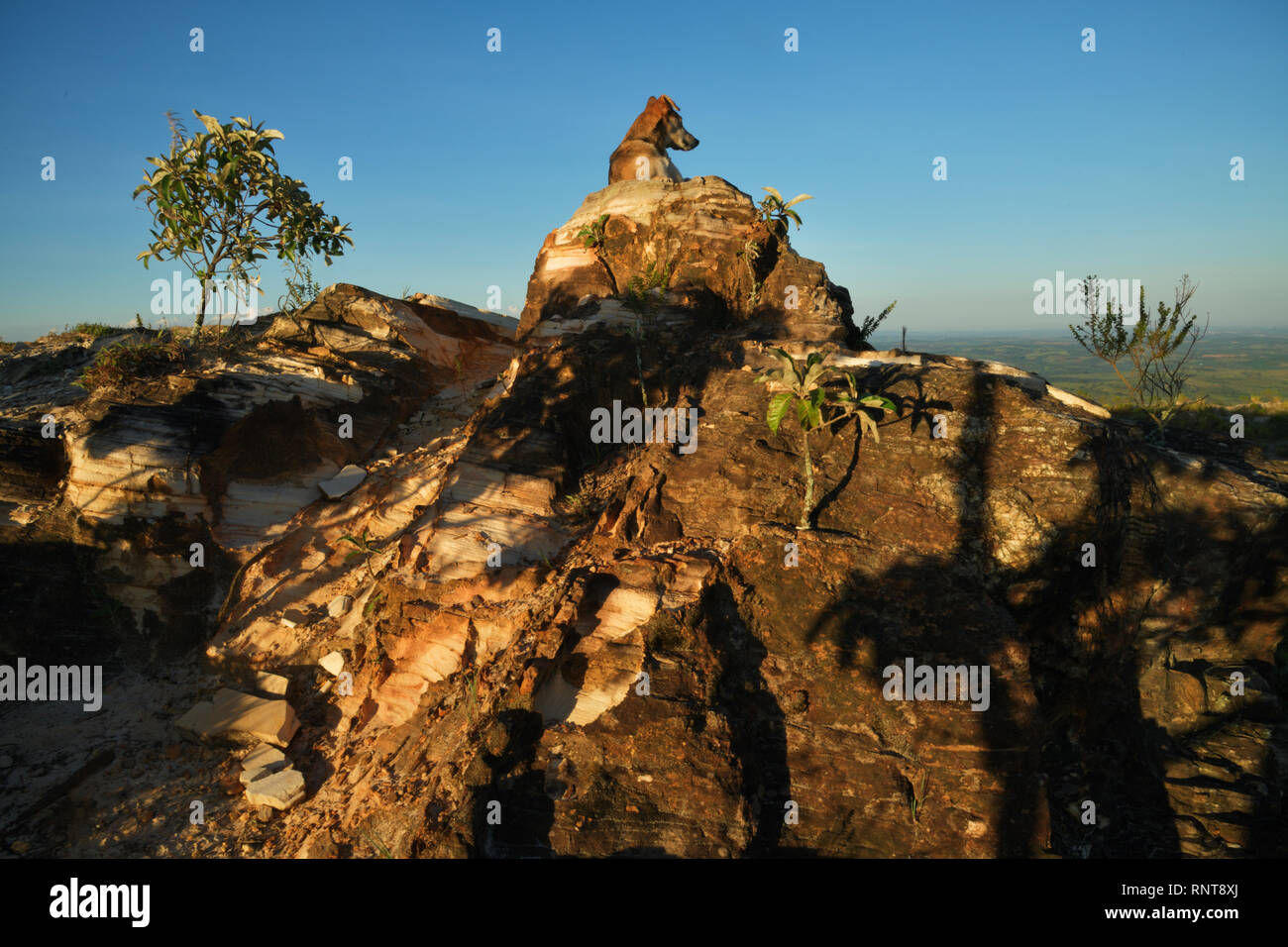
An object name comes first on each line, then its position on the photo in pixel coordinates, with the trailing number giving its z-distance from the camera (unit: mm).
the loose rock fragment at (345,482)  10852
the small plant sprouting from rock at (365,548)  9703
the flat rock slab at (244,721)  7816
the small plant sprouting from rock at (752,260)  11578
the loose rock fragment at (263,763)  7355
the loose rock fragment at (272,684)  8383
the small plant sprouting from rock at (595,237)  12773
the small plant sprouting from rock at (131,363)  10797
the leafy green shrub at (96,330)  15602
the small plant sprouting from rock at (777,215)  11656
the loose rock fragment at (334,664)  8539
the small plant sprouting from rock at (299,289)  14680
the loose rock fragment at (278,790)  7066
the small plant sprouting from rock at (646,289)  11578
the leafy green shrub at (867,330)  12014
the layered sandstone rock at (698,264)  11227
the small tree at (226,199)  12961
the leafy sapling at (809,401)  7547
